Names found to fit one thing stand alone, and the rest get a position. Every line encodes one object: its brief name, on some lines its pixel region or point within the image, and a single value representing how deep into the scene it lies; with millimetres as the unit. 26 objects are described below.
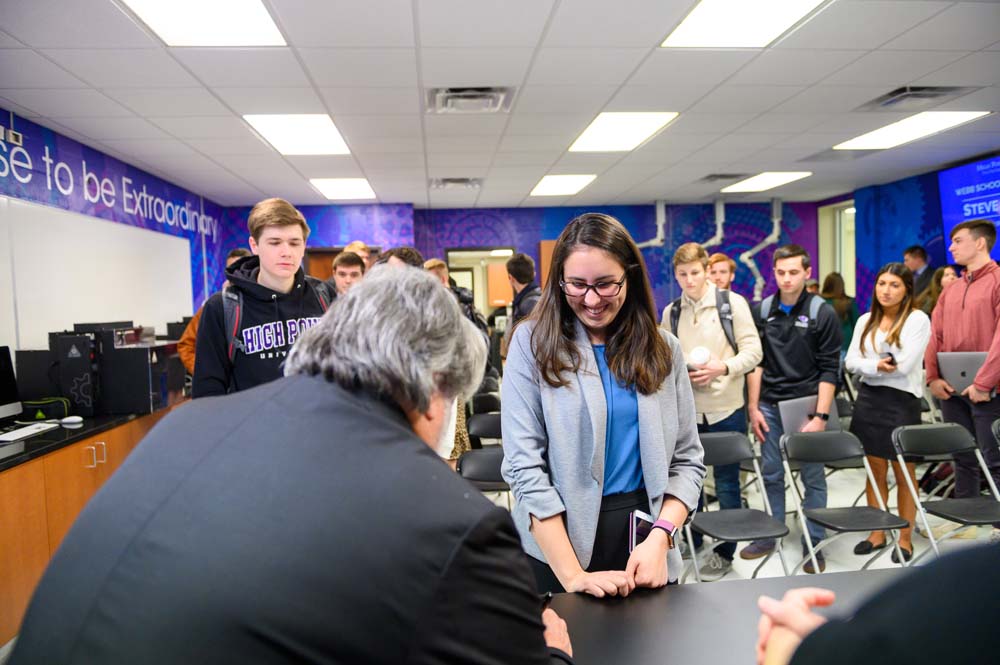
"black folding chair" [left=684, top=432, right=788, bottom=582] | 2721
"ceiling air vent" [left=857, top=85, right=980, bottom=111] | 4887
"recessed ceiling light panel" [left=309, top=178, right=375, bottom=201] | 7570
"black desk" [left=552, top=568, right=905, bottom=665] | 1052
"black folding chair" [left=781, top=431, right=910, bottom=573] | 2799
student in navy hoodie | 2404
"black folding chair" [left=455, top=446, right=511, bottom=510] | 2846
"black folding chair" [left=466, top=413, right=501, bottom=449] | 3750
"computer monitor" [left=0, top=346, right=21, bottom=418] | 3346
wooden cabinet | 2670
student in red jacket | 3742
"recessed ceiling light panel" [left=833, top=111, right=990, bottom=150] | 5652
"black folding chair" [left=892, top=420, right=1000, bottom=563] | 3219
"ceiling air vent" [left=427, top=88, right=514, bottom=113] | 4508
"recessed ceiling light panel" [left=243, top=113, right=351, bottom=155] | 4984
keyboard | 3006
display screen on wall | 6941
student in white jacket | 3570
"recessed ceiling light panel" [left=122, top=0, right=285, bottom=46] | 3074
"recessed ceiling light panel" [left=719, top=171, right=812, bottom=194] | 8188
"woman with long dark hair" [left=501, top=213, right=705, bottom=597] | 1486
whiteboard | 4398
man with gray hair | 599
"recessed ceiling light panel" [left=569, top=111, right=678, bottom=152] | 5270
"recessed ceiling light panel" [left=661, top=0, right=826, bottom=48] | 3311
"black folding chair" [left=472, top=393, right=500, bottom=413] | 4566
